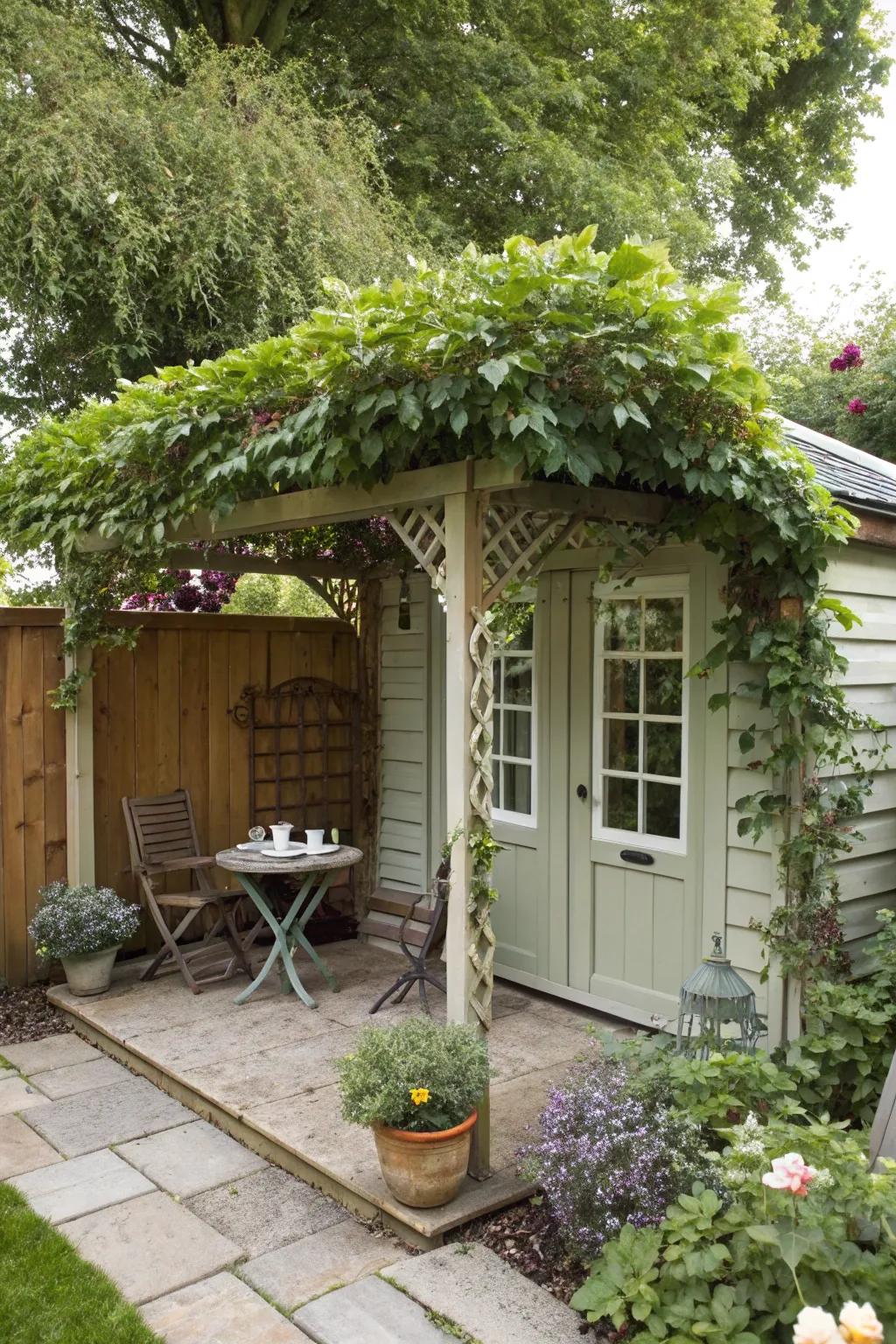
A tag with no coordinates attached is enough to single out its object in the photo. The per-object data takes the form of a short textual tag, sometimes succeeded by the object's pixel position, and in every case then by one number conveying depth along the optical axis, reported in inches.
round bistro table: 182.7
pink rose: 77.9
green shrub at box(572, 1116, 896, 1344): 81.7
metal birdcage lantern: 121.6
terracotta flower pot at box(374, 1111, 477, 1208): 109.8
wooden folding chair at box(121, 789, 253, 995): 196.5
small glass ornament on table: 199.8
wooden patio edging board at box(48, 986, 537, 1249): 110.9
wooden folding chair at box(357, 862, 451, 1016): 178.9
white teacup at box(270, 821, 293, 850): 190.1
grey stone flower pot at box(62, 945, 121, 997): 187.5
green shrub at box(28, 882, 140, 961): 185.2
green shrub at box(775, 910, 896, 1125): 128.2
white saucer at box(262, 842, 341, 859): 188.5
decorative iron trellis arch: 234.5
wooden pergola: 120.1
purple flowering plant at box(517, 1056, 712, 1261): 99.8
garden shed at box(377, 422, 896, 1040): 150.7
